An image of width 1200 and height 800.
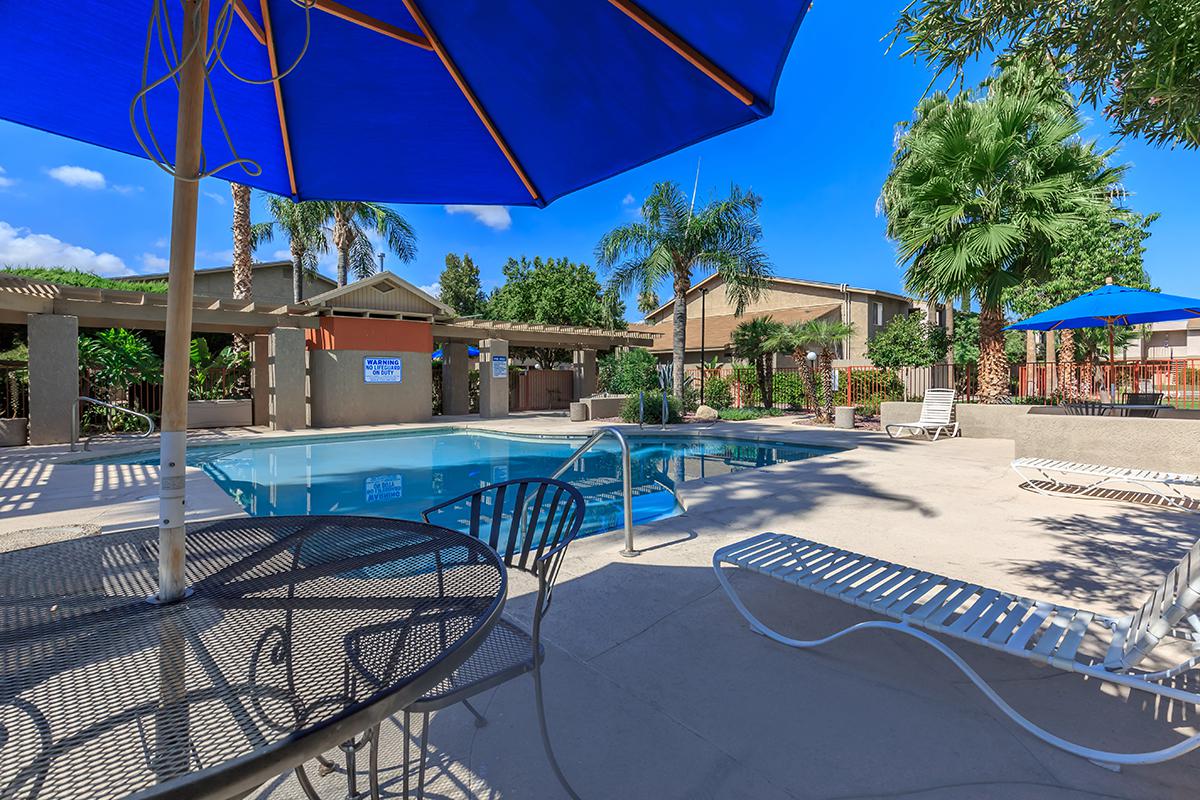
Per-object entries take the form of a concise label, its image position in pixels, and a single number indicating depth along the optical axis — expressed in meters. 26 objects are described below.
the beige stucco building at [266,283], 21.78
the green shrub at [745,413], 17.92
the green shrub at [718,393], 20.77
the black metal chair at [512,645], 1.56
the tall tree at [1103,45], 2.37
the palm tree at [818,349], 15.82
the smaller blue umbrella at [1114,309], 7.80
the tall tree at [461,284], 42.10
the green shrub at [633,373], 18.69
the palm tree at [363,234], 20.58
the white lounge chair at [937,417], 11.62
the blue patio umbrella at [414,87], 2.10
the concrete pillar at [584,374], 22.95
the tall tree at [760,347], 19.75
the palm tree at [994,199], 10.34
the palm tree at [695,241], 17.05
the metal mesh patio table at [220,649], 0.87
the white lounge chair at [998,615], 1.71
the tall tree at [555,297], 27.42
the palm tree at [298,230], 20.20
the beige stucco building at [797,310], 26.55
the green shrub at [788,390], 20.52
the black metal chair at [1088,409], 8.58
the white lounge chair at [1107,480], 5.28
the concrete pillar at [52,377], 11.55
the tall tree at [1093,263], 13.05
